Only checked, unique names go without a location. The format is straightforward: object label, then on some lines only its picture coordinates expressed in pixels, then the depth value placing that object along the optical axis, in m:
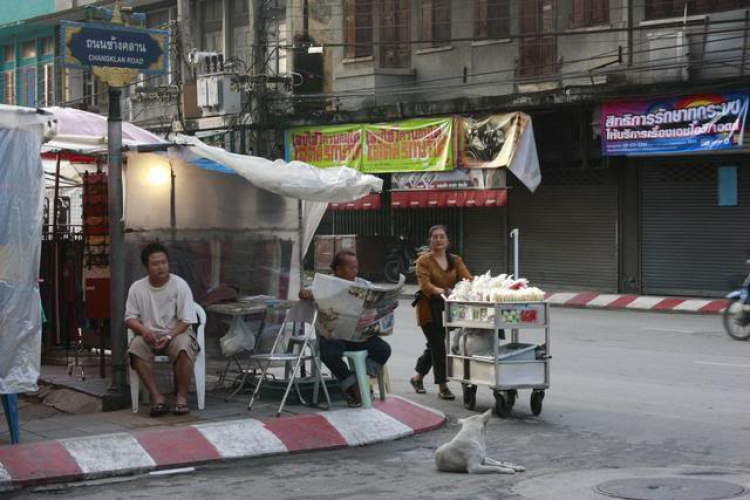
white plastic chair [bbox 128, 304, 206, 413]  9.86
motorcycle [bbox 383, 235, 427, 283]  29.34
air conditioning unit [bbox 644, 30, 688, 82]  22.66
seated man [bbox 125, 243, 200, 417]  9.68
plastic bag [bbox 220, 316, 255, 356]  10.70
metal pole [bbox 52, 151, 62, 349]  12.66
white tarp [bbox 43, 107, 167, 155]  10.99
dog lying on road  7.82
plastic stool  9.98
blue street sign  9.61
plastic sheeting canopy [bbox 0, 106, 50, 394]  8.34
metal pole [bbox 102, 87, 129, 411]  10.02
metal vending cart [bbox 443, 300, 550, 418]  10.24
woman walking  11.53
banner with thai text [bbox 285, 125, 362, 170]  29.73
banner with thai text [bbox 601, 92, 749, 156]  21.91
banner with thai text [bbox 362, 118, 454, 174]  27.42
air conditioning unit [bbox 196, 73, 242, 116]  31.05
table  10.59
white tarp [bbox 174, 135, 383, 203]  10.49
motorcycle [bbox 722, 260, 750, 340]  17.17
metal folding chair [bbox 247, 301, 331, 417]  9.87
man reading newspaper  10.01
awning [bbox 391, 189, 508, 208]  26.45
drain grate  6.86
